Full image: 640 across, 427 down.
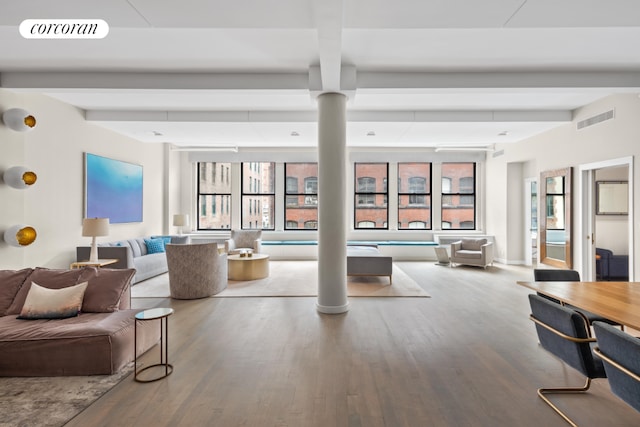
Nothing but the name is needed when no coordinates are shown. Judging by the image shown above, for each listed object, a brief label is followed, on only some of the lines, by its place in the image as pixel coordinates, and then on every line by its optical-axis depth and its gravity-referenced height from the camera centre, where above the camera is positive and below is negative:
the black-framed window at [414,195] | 9.63 +0.64
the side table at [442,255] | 8.01 -1.00
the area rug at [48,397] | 2.12 -1.35
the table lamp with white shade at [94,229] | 4.95 -0.22
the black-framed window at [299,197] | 9.69 +0.58
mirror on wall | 6.18 -0.03
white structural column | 4.37 +0.18
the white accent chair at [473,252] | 7.54 -0.87
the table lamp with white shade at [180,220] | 8.69 -0.13
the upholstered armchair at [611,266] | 6.03 -0.94
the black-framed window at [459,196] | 9.59 +0.61
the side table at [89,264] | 4.91 -0.76
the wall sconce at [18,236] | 4.18 -0.28
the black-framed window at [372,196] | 9.62 +0.61
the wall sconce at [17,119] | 4.25 +1.29
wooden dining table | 1.98 -0.62
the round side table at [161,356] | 2.63 -1.24
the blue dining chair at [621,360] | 1.53 -0.74
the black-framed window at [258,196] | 9.71 +0.60
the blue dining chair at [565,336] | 1.94 -0.78
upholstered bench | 5.99 -0.94
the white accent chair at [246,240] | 8.10 -0.63
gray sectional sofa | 5.50 -0.73
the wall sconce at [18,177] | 4.24 +0.51
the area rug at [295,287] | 5.25 -1.29
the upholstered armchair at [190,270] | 4.97 -0.86
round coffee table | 6.35 -1.05
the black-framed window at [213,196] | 9.77 +0.60
